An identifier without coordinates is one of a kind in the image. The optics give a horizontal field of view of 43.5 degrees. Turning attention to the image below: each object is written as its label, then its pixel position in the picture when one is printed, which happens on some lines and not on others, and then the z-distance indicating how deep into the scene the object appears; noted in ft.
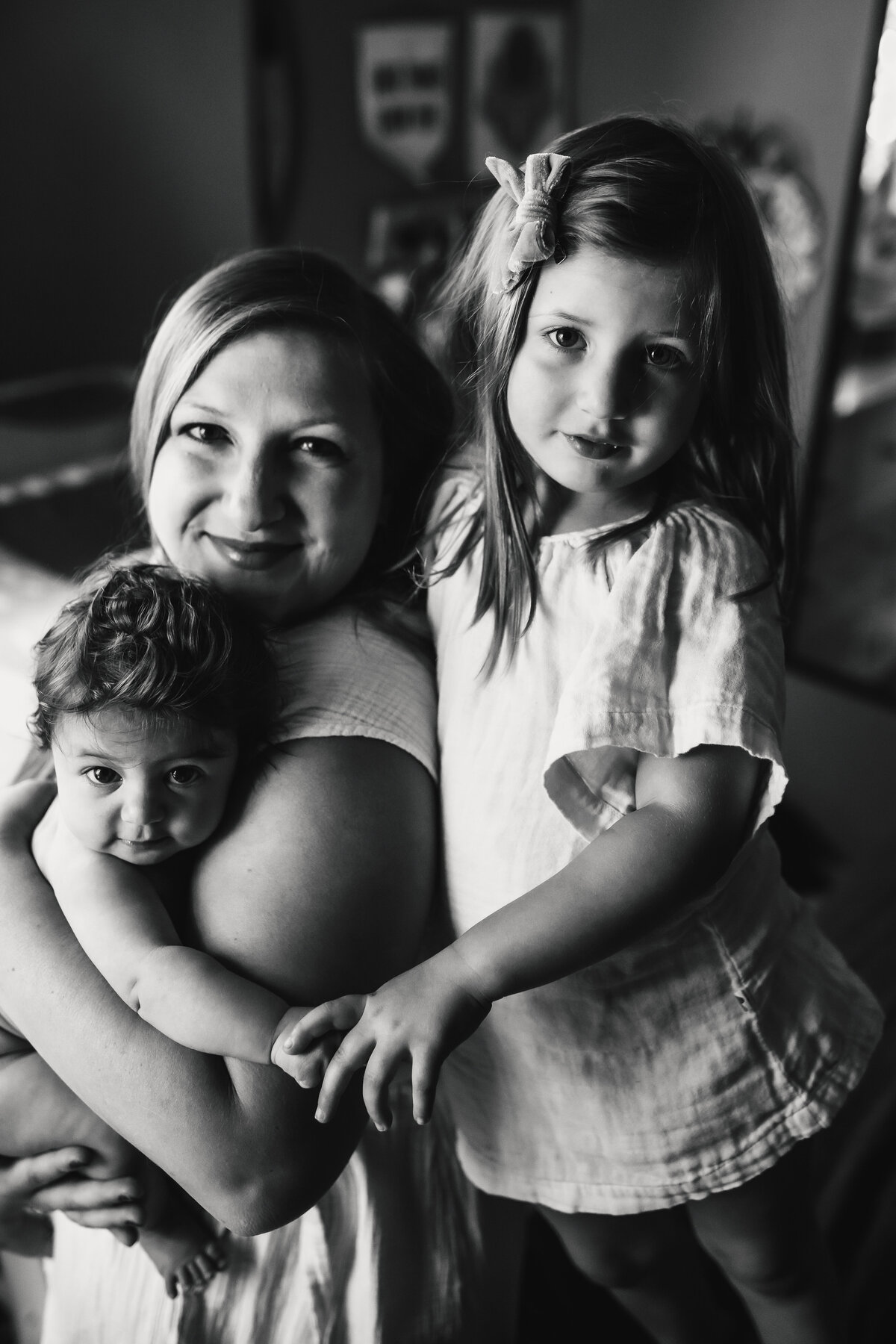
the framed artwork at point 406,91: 10.52
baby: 2.48
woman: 2.54
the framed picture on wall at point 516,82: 10.92
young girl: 2.42
